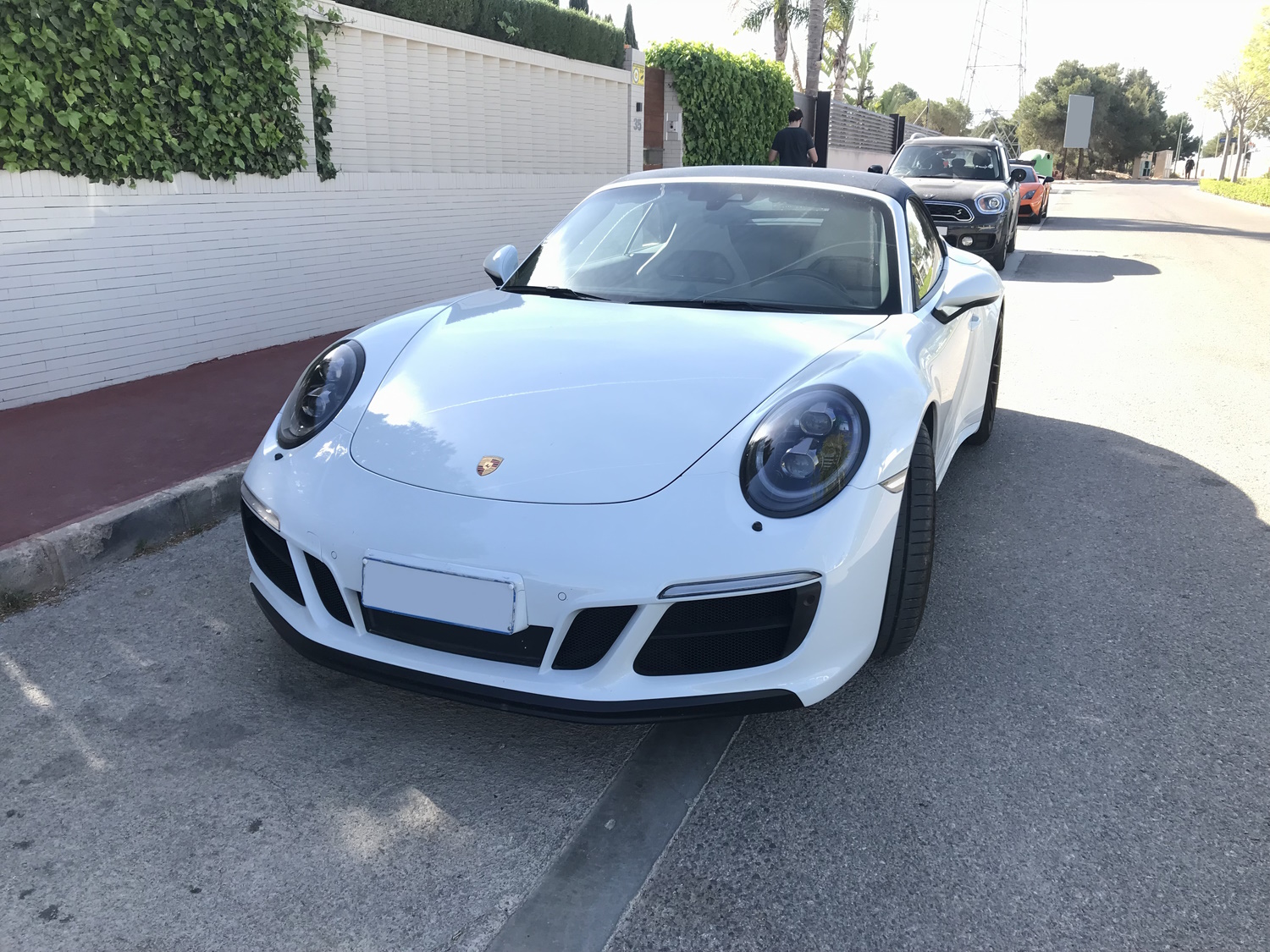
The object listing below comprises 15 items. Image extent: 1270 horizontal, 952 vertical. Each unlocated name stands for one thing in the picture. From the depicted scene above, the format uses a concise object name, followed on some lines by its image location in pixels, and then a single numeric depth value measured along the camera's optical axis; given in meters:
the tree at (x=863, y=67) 49.91
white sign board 61.53
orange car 17.20
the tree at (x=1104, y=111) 72.38
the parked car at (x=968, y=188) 10.97
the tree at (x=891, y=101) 42.74
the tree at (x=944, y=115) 68.38
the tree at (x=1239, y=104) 61.62
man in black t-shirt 11.16
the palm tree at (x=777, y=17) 26.00
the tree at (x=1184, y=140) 91.13
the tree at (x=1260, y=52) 43.28
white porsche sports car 2.10
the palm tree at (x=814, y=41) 21.61
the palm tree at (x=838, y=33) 26.19
